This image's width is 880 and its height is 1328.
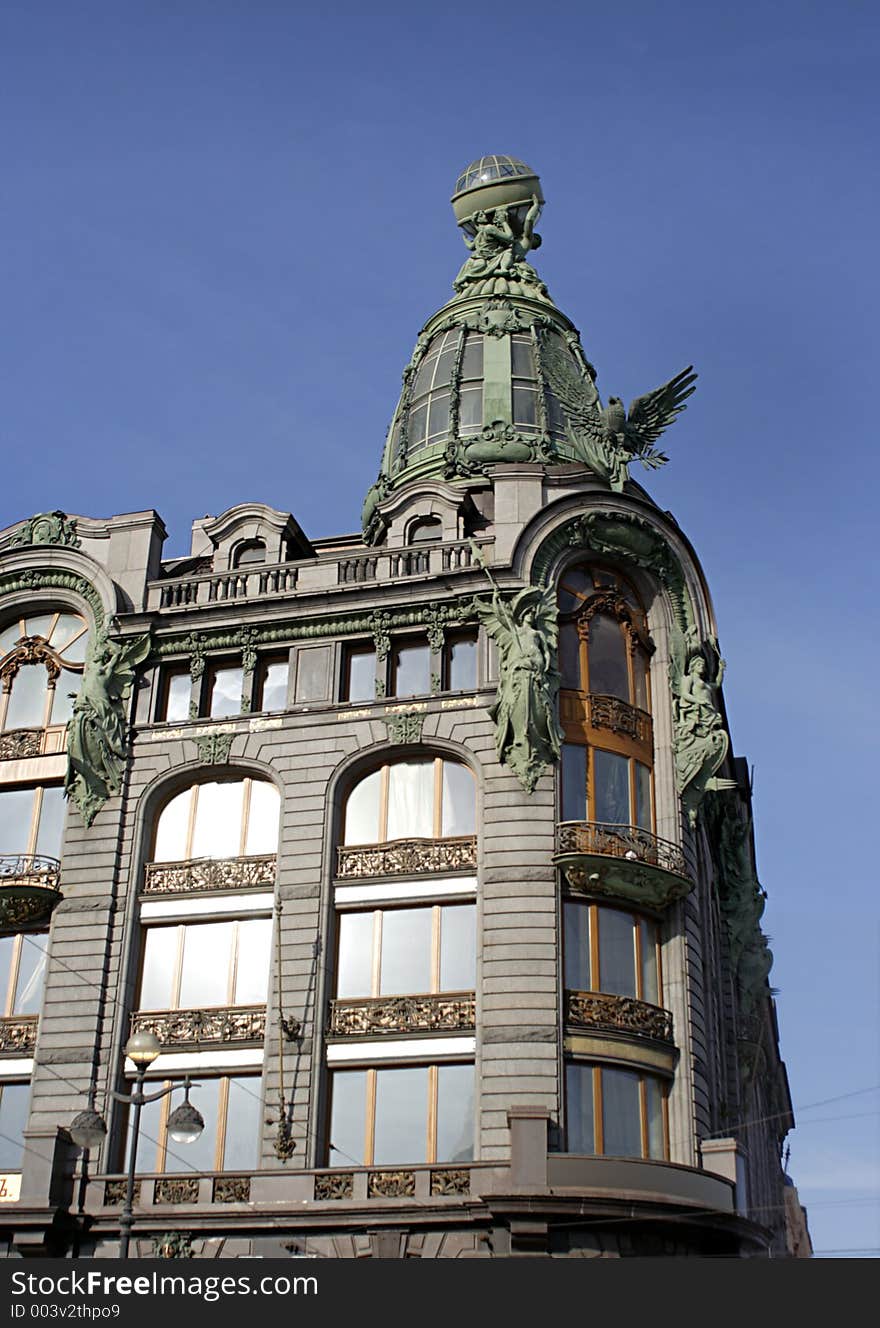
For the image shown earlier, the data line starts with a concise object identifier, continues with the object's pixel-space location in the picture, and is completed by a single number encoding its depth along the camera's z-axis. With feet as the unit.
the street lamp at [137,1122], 89.20
